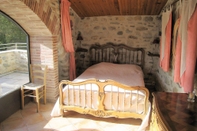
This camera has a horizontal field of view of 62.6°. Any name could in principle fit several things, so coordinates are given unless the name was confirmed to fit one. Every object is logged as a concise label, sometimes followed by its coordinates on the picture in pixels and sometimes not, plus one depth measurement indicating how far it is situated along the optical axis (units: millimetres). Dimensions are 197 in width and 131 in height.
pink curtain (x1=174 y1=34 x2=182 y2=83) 2215
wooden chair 3279
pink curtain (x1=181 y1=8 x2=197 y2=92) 1808
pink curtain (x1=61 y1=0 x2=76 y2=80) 3686
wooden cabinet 1236
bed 2676
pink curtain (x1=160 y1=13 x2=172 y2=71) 2967
